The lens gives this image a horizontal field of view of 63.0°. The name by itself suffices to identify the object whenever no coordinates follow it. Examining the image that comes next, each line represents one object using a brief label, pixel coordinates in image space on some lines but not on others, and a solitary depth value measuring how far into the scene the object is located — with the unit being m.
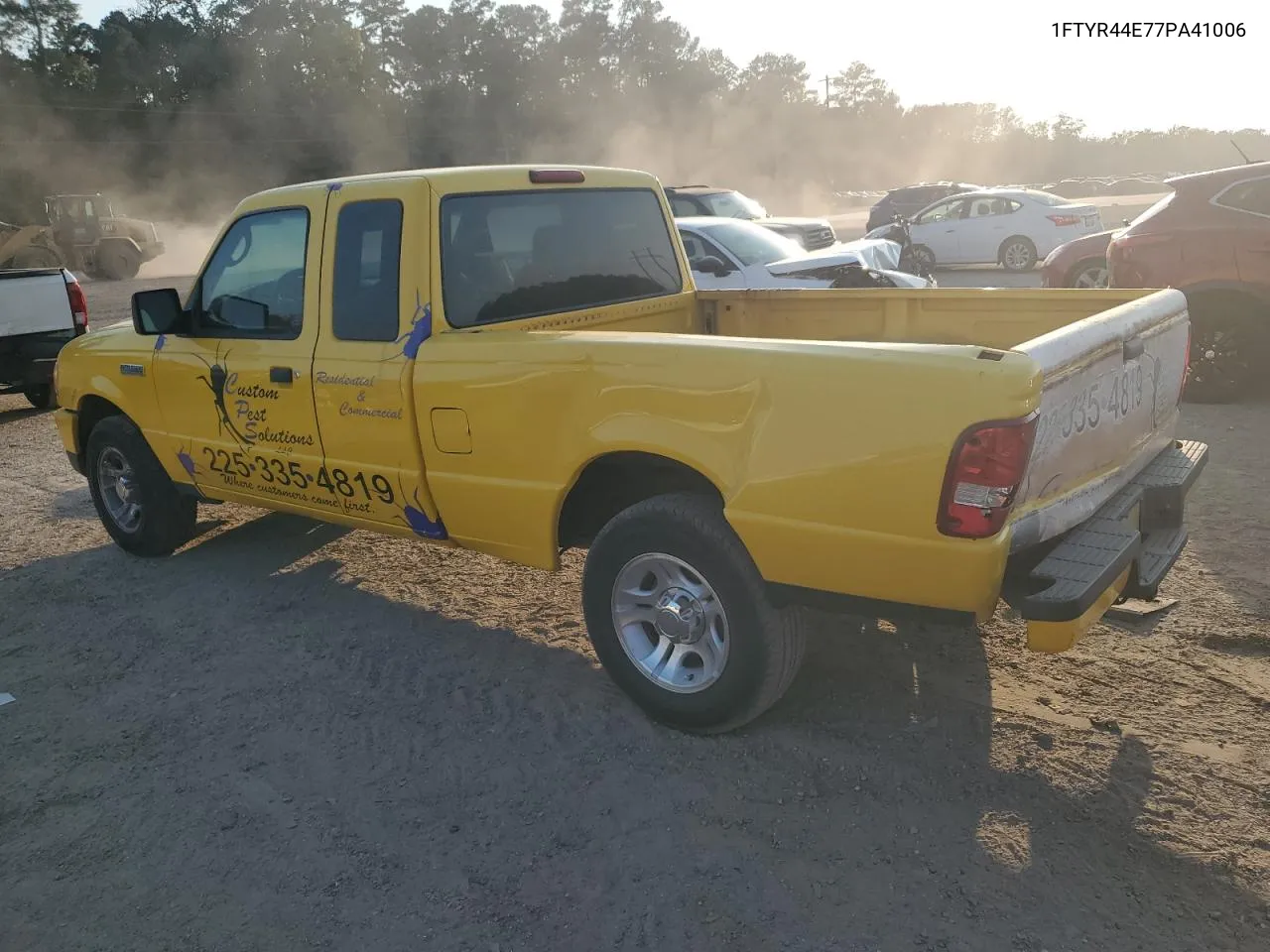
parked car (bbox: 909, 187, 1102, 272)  17.23
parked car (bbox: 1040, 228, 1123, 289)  10.48
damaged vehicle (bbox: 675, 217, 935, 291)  10.11
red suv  7.32
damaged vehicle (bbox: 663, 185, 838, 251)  14.52
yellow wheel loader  27.72
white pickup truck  9.90
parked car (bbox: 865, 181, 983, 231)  25.08
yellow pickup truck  2.92
